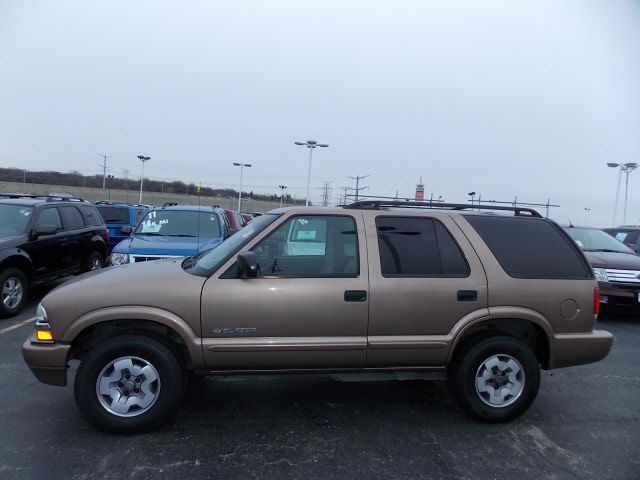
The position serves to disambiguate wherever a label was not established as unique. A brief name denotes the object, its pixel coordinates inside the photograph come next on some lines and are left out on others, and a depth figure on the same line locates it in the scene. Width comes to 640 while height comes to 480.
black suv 6.80
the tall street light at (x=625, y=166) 28.09
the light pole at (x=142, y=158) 46.61
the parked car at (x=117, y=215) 13.77
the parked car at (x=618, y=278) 7.62
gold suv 3.43
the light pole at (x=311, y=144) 35.08
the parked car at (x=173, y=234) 7.00
